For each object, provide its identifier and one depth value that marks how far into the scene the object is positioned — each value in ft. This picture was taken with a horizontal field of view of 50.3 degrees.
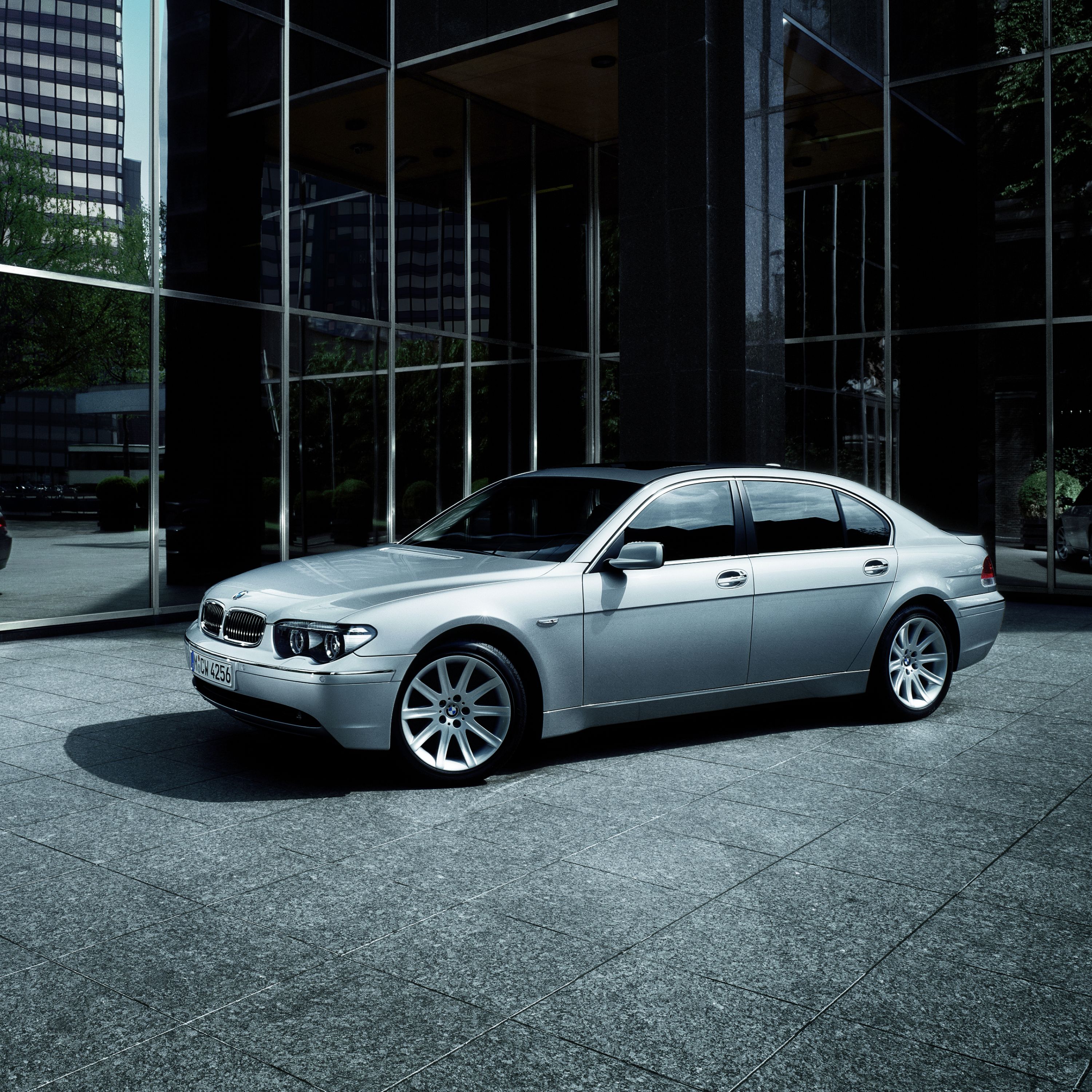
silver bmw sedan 17.51
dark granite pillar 39.17
